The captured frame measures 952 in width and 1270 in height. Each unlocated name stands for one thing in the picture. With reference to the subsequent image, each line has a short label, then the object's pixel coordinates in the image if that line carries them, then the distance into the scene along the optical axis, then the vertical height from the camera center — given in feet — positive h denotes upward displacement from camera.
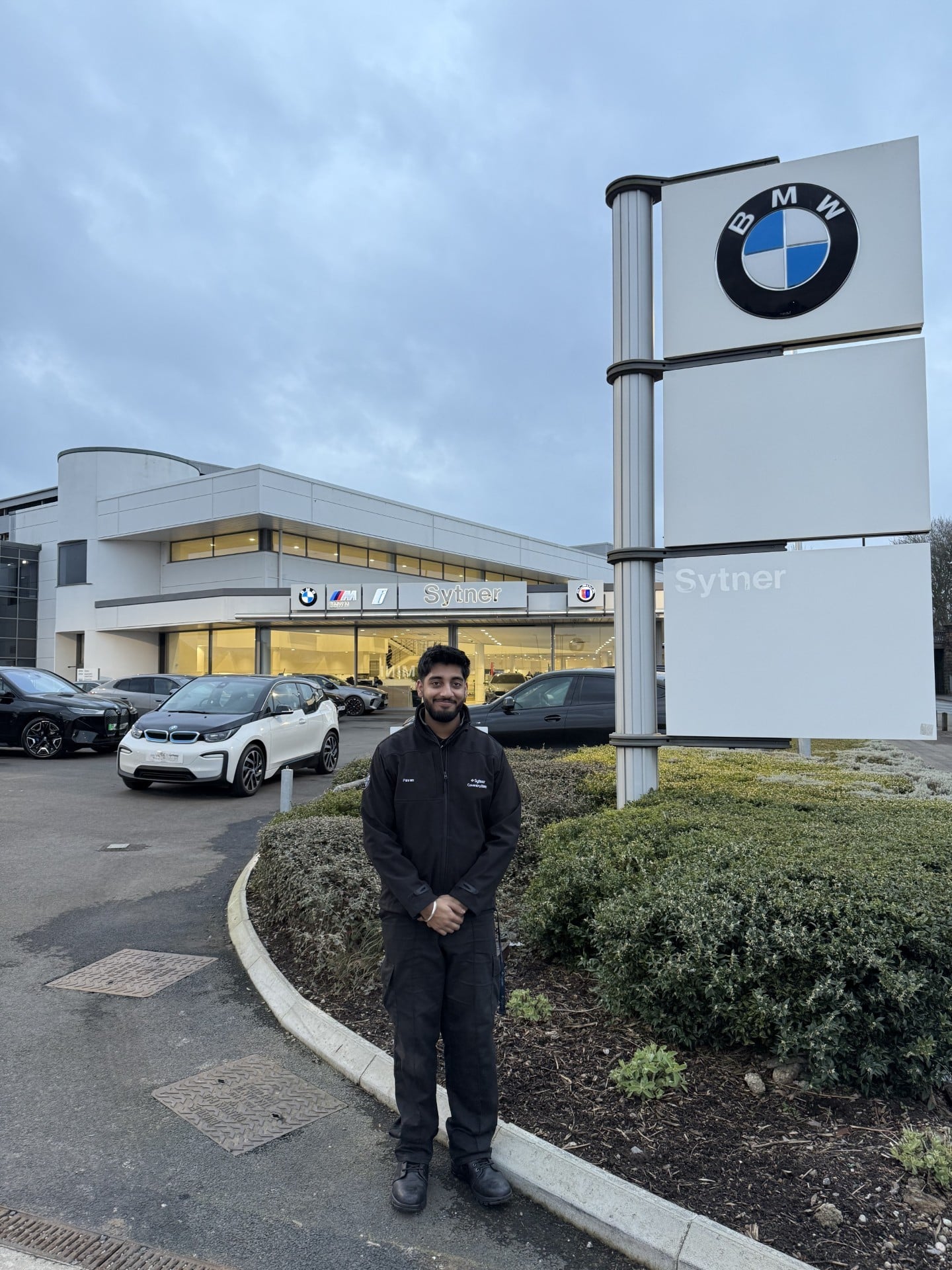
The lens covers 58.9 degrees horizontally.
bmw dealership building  109.40 +13.00
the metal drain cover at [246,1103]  10.39 -5.60
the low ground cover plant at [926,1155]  8.66 -5.06
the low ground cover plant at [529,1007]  12.71 -5.06
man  9.38 -2.58
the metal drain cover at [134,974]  15.37 -5.66
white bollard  26.76 -3.54
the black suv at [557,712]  38.73 -1.68
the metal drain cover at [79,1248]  8.11 -5.61
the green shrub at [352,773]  30.50 -3.57
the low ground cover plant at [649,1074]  10.41 -5.04
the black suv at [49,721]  51.47 -2.69
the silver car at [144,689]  74.02 -1.14
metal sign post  20.48 +4.70
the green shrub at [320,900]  14.92 -4.45
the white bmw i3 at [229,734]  36.27 -2.64
